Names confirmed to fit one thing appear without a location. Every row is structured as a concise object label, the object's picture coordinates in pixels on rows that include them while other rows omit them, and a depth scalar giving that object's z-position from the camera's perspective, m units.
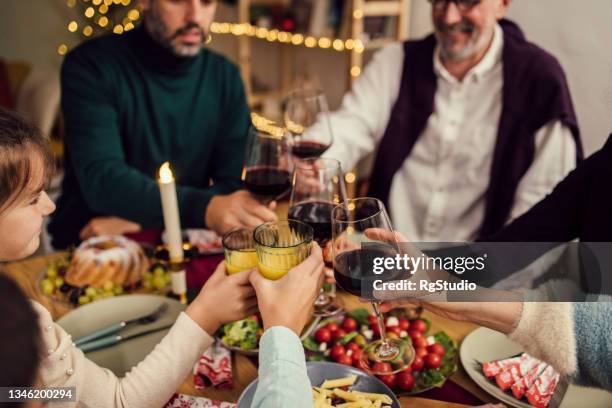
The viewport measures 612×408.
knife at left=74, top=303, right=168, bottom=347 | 1.03
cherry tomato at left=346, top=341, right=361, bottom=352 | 1.00
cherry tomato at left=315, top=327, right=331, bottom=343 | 1.03
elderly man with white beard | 1.77
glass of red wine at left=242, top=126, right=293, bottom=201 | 1.17
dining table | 0.91
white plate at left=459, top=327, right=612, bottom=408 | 0.91
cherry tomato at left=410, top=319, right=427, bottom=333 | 1.04
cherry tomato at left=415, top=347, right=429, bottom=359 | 0.97
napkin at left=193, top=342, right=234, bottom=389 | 0.95
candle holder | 1.14
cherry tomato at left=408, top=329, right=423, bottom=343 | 1.02
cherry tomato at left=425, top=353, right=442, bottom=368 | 0.96
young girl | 0.79
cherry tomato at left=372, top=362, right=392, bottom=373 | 0.94
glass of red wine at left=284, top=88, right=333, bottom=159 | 1.36
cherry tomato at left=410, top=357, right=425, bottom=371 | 0.96
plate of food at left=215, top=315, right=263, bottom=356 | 1.01
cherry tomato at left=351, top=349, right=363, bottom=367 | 0.98
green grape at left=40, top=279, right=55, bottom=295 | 1.20
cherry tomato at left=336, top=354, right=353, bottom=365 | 0.98
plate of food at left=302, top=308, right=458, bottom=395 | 0.93
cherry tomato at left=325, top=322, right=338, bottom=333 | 1.04
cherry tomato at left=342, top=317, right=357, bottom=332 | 1.06
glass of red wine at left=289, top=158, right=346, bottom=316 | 1.05
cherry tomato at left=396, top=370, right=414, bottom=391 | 0.92
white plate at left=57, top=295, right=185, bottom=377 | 1.02
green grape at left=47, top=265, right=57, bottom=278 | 1.24
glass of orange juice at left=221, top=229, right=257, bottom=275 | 0.94
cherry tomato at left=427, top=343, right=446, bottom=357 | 0.98
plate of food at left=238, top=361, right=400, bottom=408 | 0.83
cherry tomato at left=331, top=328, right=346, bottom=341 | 1.04
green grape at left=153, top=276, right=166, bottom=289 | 1.23
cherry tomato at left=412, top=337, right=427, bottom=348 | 1.00
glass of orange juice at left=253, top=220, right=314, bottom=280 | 0.86
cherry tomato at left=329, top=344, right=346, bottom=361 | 0.99
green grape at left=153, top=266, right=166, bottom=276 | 1.25
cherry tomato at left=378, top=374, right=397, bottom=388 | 0.93
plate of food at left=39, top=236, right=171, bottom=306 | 1.19
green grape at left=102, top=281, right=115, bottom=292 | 1.20
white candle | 1.08
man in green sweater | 1.54
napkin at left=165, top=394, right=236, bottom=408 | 0.89
